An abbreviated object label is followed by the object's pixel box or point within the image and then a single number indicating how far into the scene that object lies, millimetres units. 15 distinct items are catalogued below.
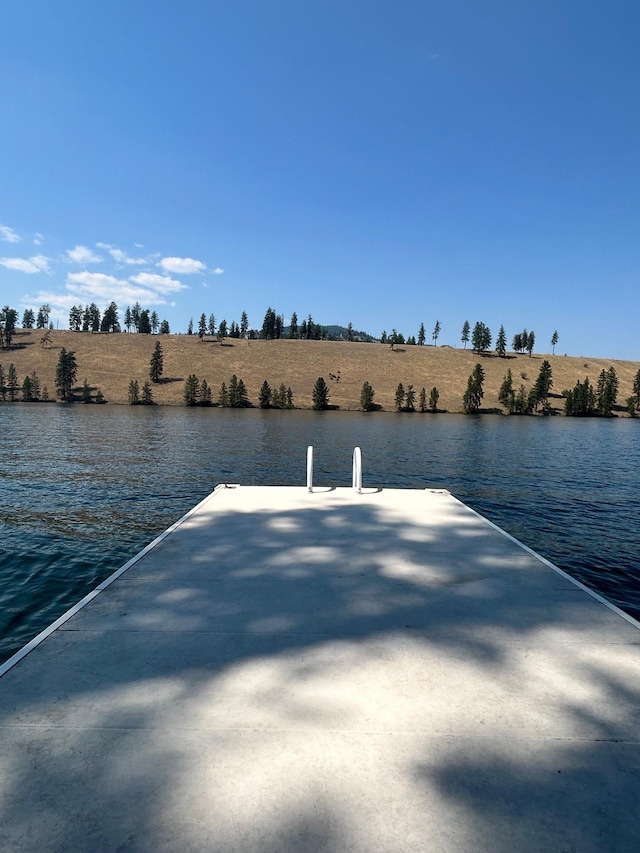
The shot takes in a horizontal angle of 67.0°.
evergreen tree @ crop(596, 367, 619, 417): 106500
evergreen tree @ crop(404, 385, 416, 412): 99862
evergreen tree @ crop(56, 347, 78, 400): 101562
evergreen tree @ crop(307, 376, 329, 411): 94938
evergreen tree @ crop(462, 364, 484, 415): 101162
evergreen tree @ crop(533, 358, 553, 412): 106875
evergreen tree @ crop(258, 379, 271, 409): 97125
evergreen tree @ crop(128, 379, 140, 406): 95719
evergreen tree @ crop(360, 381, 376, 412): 97375
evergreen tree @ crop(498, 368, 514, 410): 109250
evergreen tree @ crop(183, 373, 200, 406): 97750
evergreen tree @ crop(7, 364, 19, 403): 104306
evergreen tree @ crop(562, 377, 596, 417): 105312
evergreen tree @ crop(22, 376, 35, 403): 96875
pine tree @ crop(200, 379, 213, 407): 99875
